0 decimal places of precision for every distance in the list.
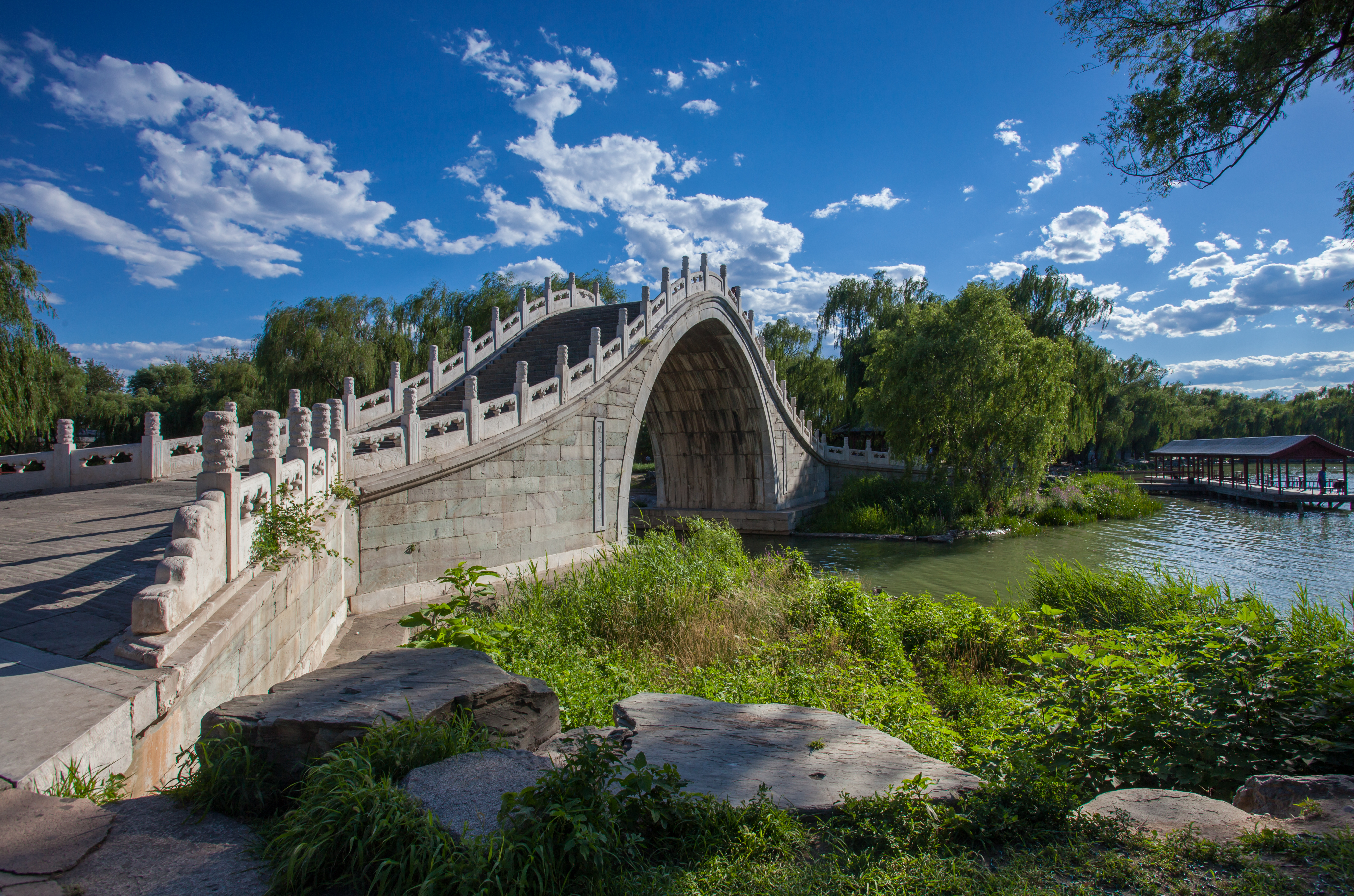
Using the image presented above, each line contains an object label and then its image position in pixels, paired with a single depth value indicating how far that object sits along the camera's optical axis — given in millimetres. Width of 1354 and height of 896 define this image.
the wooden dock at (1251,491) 24750
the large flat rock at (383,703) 2654
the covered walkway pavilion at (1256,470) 25641
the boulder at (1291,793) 2762
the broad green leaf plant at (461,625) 5043
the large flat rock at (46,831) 1932
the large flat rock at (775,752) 2922
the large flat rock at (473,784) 2223
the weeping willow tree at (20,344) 10750
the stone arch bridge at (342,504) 3041
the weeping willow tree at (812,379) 28859
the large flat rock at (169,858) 1986
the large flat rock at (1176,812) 2506
